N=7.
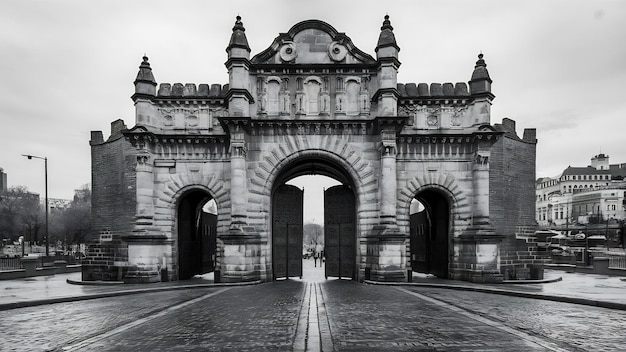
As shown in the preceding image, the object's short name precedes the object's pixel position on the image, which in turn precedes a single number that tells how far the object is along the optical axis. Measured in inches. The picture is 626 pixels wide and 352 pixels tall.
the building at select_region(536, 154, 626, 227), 4616.1
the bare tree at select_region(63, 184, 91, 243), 3061.0
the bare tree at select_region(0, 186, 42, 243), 3070.9
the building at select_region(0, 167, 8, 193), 4951.8
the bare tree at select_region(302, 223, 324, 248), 6840.6
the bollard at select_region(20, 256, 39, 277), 1151.0
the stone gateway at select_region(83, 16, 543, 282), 927.7
